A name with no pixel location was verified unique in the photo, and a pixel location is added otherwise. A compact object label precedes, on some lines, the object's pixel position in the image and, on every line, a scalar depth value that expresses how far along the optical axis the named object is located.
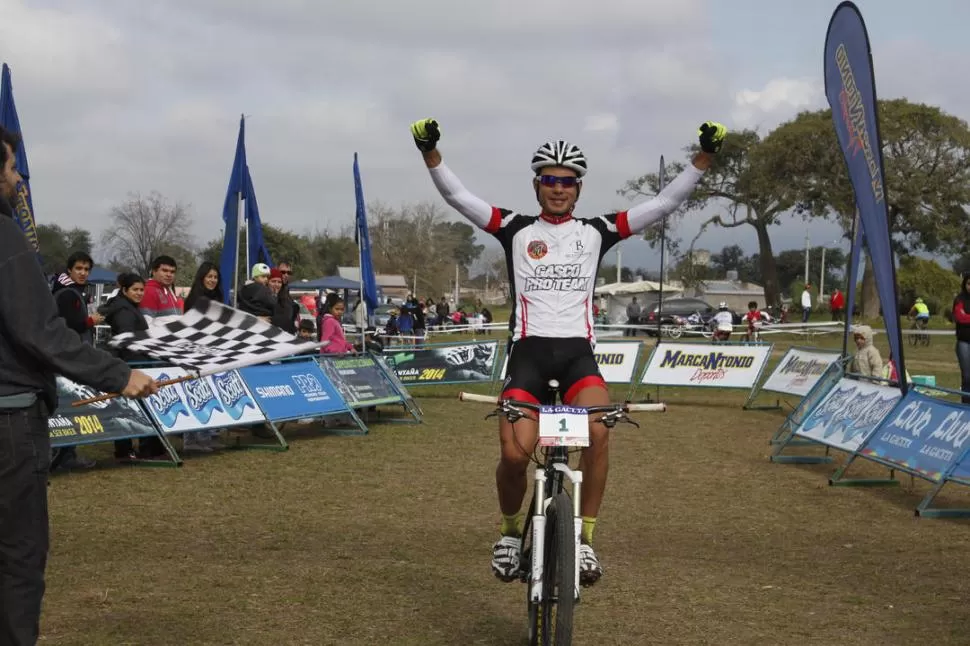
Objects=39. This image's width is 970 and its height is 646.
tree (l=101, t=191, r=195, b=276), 68.81
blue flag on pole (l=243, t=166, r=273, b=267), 21.62
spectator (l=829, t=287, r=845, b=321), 49.94
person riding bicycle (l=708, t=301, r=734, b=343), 34.05
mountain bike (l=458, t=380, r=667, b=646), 4.95
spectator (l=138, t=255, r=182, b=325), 12.53
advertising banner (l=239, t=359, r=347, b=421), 14.19
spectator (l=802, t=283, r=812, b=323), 54.06
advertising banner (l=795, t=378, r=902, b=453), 12.05
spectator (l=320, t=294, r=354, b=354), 17.52
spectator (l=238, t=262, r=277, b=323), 14.80
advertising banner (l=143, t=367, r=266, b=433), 12.49
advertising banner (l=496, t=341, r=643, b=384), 22.55
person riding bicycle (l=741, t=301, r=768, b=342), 36.95
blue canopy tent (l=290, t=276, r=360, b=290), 56.00
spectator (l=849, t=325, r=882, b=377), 16.25
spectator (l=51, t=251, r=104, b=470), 11.34
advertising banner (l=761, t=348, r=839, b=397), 18.25
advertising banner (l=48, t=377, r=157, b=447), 11.16
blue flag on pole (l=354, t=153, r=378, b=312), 21.25
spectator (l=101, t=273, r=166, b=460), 12.24
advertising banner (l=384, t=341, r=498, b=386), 21.58
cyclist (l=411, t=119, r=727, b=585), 5.81
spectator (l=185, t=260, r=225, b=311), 12.49
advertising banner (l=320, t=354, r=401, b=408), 16.19
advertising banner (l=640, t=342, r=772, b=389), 21.19
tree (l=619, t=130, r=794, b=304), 64.12
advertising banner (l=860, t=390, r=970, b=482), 10.21
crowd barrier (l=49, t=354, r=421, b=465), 11.49
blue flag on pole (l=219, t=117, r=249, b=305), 19.36
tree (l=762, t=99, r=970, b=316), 55.84
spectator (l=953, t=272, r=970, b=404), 16.89
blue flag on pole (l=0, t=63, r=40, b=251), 13.06
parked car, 56.62
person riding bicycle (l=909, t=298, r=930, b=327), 44.81
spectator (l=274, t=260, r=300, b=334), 15.79
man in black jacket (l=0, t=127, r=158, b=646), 4.12
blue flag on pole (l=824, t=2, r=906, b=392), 11.62
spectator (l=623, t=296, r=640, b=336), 55.06
